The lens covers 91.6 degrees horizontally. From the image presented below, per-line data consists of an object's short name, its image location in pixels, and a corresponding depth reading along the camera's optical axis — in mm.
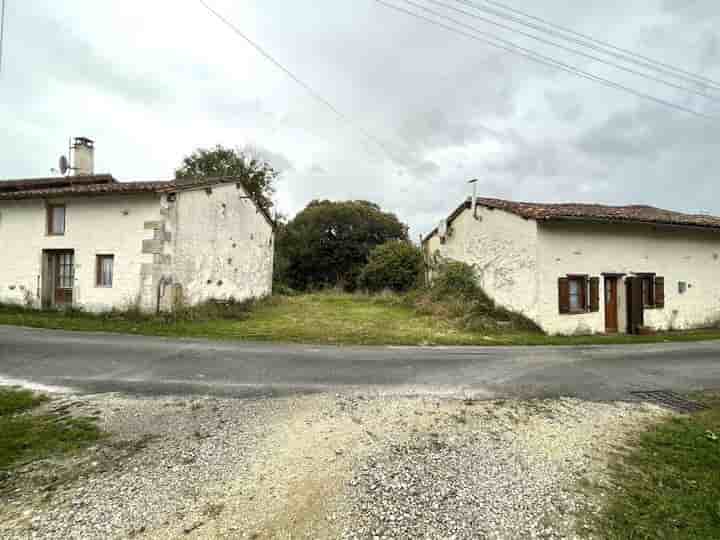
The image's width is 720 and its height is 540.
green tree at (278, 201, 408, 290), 36406
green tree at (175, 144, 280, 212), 28797
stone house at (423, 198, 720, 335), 12594
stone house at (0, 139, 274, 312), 12305
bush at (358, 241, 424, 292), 23547
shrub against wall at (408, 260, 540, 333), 12641
